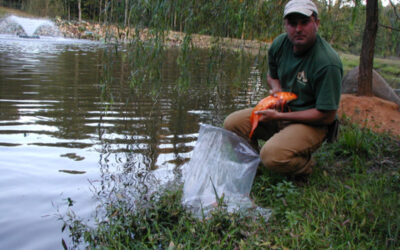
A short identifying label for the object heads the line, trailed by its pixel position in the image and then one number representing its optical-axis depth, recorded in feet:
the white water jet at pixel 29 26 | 98.83
